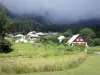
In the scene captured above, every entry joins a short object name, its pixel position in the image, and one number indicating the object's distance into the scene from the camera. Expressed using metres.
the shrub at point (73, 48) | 55.82
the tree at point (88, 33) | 159.00
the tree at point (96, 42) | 128.30
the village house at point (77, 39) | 106.69
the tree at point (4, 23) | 55.79
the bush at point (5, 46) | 49.63
